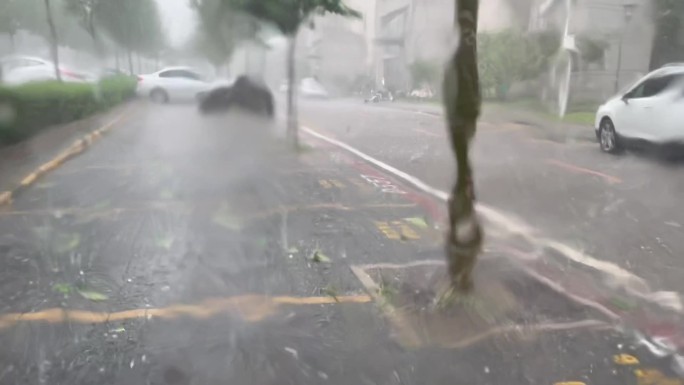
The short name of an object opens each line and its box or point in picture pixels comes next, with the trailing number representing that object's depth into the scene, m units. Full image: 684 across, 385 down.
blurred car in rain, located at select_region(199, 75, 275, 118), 6.76
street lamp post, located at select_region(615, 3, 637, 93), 7.77
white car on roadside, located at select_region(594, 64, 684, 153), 9.05
